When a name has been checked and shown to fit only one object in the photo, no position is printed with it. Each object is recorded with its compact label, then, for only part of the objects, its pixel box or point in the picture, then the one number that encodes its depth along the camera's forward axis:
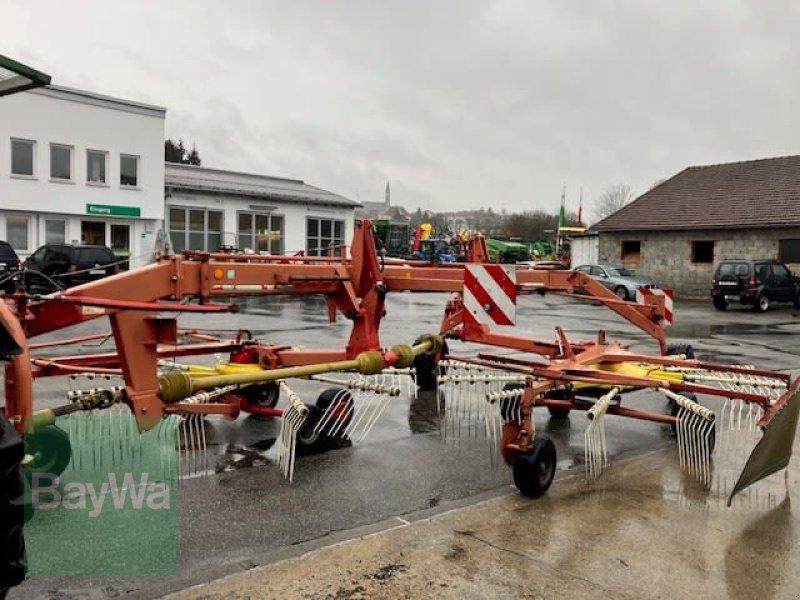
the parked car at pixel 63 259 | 22.02
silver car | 26.61
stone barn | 28.73
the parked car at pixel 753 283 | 23.81
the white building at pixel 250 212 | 29.20
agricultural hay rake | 4.12
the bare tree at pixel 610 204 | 81.31
